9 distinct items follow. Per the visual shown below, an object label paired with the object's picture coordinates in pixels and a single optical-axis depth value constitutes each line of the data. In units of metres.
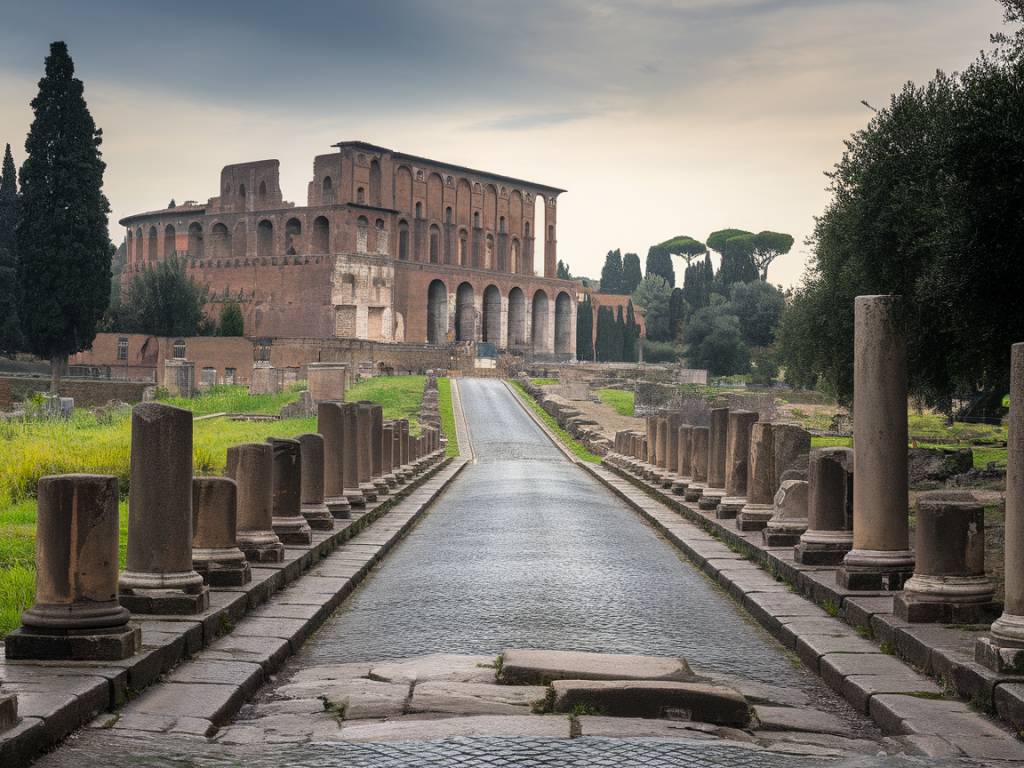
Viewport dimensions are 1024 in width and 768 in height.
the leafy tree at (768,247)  120.75
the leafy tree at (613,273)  128.50
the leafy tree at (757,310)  92.88
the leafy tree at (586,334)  101.88
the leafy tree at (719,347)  86.25
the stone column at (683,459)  18.17
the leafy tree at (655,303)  107.12
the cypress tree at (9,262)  58.72
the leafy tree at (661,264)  133.50
